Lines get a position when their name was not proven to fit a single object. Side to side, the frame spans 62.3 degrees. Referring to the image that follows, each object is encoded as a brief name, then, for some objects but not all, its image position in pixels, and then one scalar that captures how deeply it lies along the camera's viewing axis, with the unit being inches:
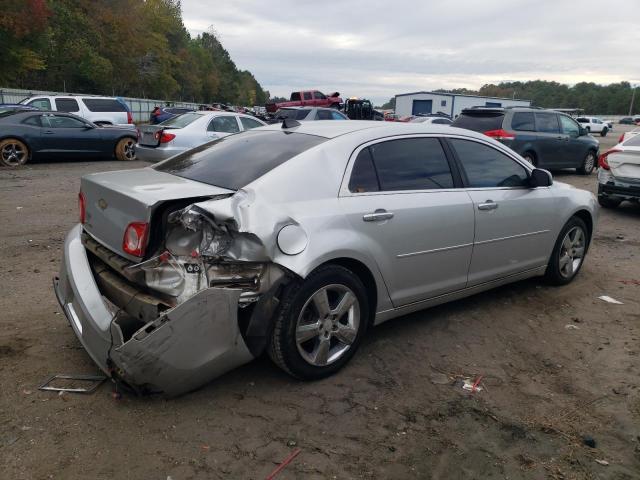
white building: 2078.0
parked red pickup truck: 1242.6
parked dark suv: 481.1
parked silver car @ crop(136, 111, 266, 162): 445.7
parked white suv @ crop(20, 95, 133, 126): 691.4
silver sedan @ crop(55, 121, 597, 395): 116.1
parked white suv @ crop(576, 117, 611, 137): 1808.6
